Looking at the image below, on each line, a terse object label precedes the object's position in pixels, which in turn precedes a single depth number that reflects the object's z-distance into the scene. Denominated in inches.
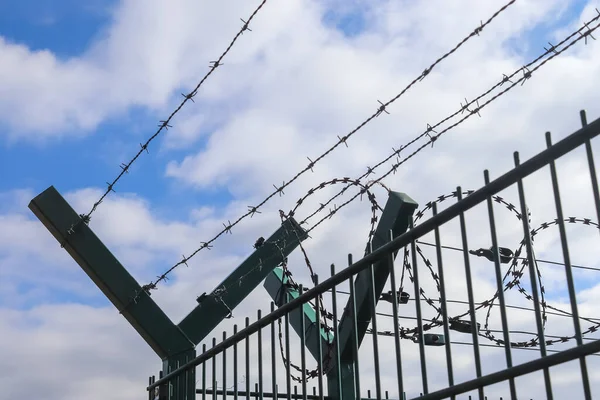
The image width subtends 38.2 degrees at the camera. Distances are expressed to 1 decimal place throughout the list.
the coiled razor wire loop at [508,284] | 227.2
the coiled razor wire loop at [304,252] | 237.8
